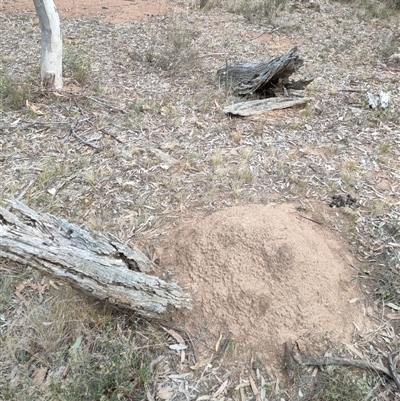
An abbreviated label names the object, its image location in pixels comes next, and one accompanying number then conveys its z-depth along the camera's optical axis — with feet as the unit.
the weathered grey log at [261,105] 14.60
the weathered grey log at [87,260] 6.29
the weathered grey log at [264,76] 15.05
